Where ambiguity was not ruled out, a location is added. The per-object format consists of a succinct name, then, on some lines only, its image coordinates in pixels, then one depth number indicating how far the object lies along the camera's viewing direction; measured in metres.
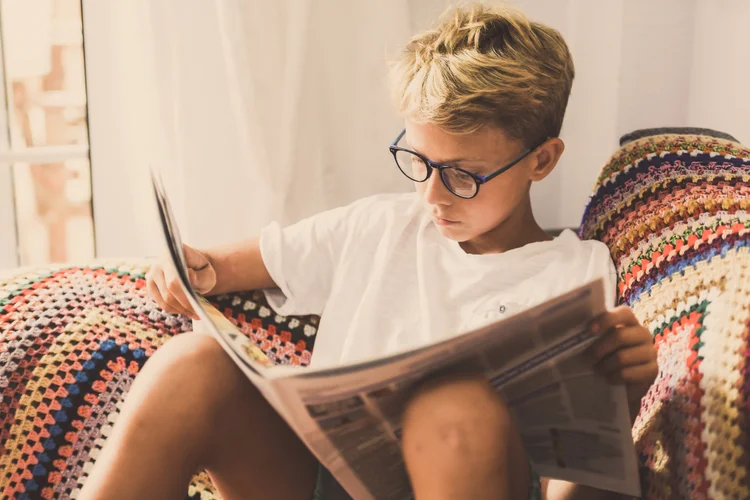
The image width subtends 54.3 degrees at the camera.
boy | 0.67
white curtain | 1.19
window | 1.53
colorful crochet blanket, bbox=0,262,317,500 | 0.92
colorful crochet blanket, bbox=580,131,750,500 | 0.64
